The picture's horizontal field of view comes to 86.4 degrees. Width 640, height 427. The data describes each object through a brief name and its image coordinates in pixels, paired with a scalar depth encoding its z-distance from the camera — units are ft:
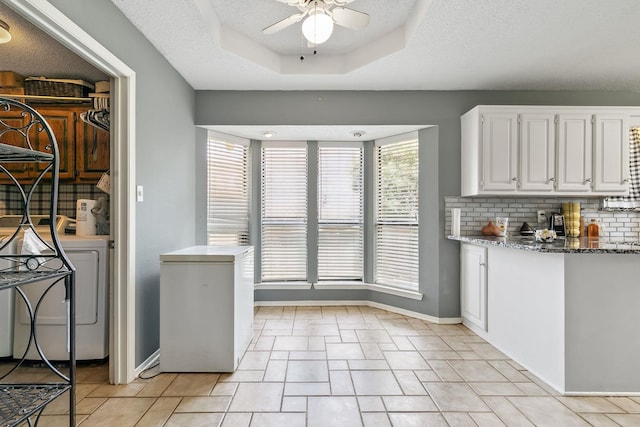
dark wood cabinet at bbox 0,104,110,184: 9.71
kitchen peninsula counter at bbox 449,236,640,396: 7.13
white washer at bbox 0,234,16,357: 8.08
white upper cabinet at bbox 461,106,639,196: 11.06
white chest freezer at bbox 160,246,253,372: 8.04
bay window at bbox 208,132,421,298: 14.02
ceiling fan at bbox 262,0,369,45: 6.68
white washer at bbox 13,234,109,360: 8.09
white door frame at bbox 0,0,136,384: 7.59
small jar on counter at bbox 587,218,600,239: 11.98
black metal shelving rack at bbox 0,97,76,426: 3.87
